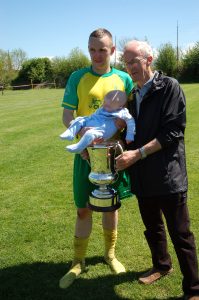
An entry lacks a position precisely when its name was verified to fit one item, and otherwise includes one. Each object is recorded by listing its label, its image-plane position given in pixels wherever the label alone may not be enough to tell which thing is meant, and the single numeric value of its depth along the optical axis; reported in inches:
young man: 134.2
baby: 119.9
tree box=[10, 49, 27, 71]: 3093.0
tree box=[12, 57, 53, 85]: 2638.0
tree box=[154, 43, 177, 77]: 2383.1
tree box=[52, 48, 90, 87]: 2645.2
